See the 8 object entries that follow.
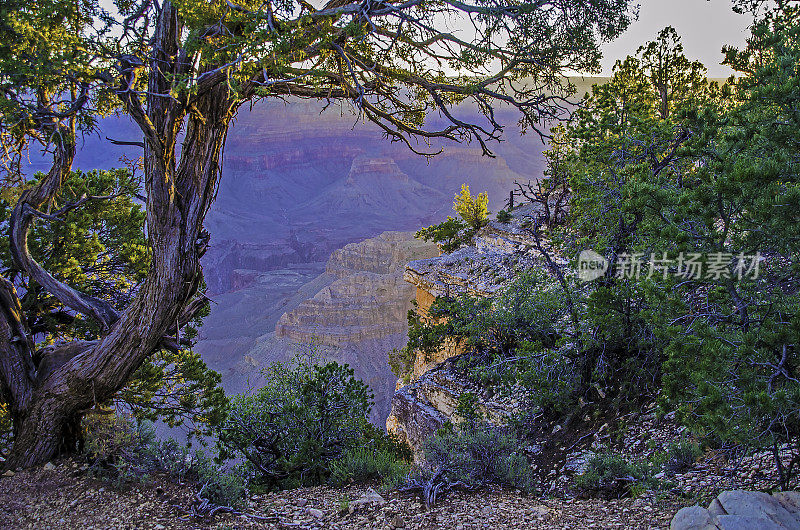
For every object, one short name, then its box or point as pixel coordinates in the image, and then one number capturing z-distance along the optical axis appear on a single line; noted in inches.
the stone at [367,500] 175.8
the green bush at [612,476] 179.5
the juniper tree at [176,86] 150.9
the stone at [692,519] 115.3
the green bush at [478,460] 196.9
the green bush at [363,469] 221.1
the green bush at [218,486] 176.2
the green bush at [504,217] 877.4
